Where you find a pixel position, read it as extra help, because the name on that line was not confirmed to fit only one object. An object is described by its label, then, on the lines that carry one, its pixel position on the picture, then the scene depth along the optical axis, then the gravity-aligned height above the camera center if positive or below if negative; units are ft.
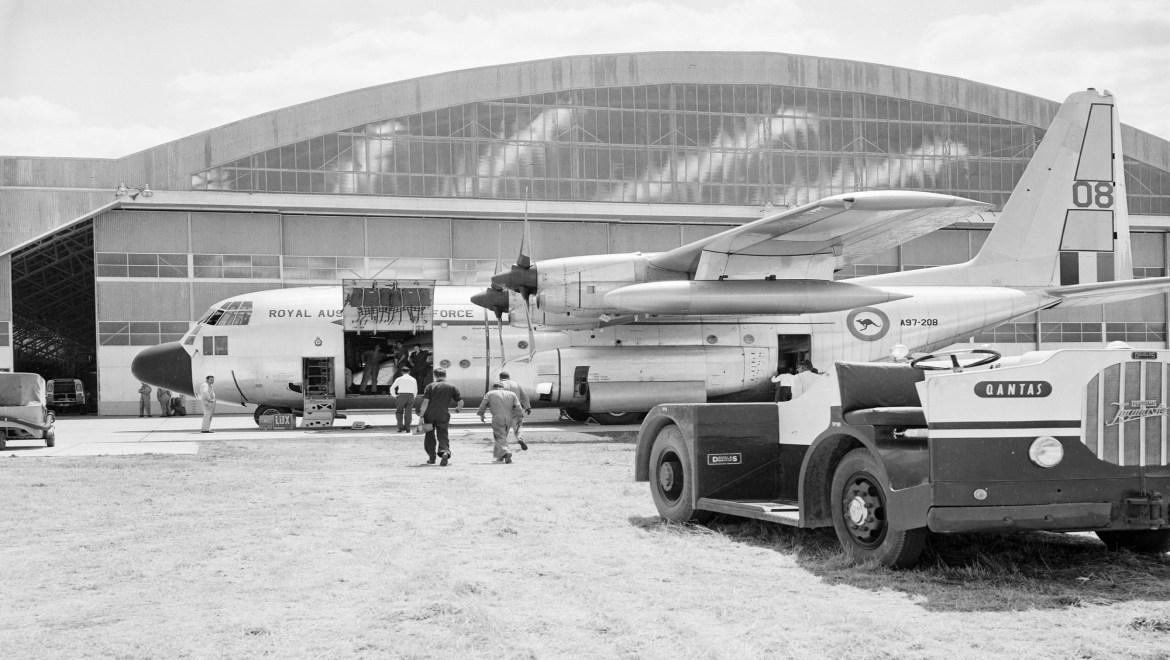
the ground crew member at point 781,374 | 77.77 -2.72
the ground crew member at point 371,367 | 88.28 -1.57
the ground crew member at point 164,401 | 121.29 -5.72
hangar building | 123.03 +21.65
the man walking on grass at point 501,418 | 55.21 -3.93
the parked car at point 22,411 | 66.13 -3.58
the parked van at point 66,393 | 148.15 -5.53
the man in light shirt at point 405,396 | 81.76 -3.89
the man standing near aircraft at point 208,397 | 82.43 -3.63
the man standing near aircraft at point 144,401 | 119.75 -5.61
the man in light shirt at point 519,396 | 59.98 -3.70
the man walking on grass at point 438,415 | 54.44 -3.63
